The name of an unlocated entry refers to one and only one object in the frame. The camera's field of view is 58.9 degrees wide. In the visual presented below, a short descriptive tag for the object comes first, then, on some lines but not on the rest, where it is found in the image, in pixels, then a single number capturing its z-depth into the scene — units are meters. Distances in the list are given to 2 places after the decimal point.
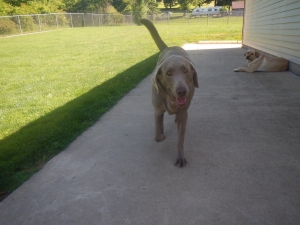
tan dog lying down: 7.25
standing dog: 2.64
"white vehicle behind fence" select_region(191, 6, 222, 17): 54.50
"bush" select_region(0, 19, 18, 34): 26.83
